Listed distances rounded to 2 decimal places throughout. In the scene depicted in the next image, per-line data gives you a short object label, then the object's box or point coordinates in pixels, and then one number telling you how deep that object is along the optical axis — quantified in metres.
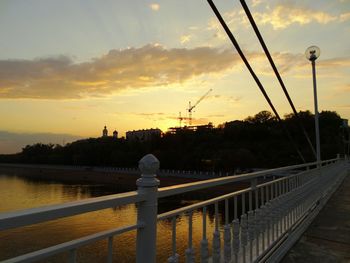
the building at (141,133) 142.38
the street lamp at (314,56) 9.08
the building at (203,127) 104.31
